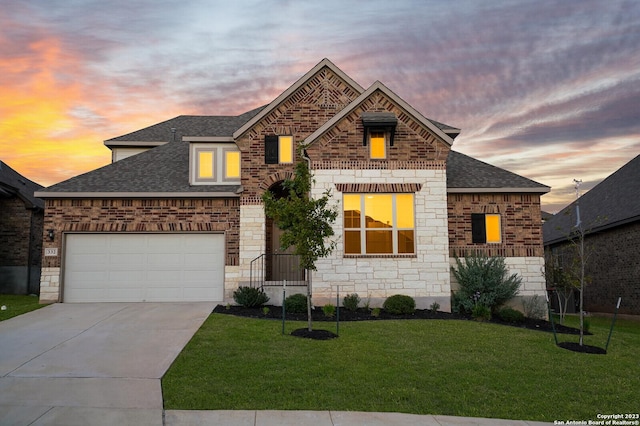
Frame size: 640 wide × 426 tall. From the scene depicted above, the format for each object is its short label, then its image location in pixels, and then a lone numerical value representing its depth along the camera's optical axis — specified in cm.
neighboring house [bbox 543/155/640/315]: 1961
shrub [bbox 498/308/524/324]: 1451
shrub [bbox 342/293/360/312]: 1464
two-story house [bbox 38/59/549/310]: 1536
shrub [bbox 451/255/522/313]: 1515
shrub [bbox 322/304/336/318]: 1371
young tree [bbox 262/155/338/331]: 1130
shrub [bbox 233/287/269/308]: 1513
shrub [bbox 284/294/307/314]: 1445
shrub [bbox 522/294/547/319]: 1576
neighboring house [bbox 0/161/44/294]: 2188
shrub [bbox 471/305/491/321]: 1432
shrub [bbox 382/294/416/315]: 1441
